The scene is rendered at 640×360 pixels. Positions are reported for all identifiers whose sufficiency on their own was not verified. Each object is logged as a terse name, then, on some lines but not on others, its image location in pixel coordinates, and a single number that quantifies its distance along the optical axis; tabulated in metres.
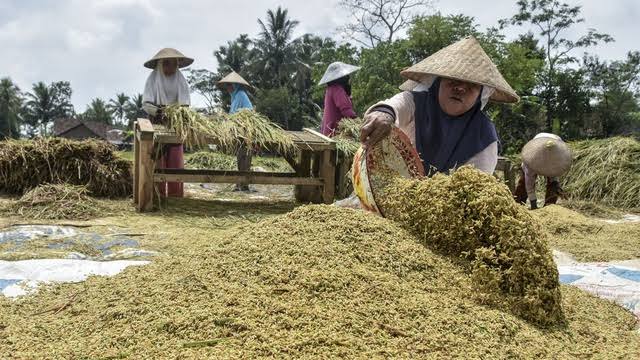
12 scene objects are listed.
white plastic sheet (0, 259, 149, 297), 2.31
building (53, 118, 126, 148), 44.41
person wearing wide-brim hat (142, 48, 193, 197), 5.61
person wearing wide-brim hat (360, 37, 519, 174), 2.82
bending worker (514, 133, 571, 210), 5.84
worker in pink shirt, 6.06
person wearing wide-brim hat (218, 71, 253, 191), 6.89
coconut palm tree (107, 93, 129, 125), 63.28
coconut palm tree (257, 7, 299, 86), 37.12
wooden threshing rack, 4.75
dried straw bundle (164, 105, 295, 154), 4.88
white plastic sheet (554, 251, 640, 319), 2.43
